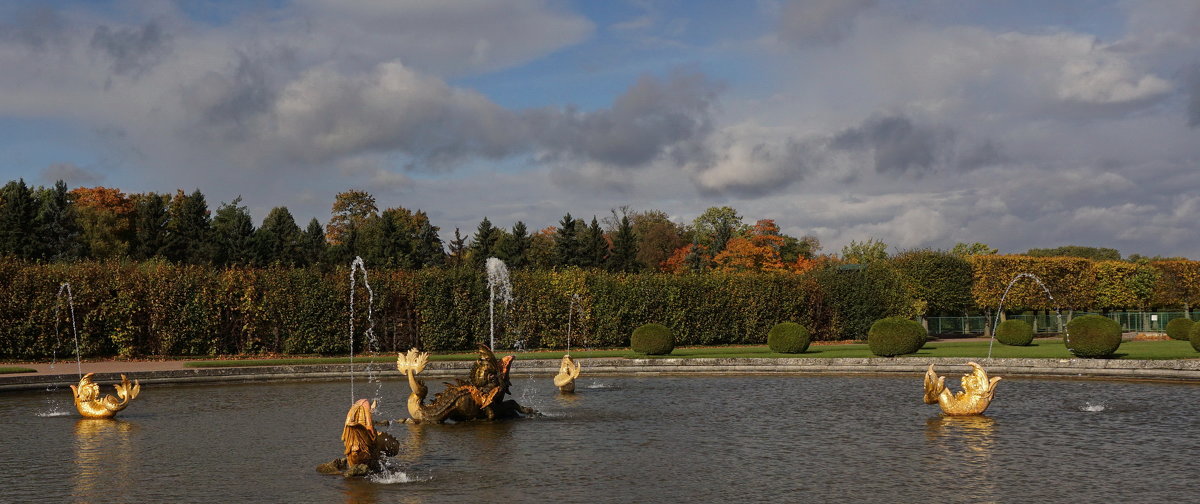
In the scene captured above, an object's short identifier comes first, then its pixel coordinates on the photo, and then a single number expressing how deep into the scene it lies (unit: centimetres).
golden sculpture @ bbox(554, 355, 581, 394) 2406
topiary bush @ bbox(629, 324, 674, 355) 3734
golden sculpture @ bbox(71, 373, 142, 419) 1919
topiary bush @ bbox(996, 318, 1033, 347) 4247
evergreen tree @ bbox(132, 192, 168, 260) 6988
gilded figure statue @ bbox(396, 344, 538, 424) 1834
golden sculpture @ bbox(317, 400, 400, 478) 1267
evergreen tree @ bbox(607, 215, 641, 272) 8012
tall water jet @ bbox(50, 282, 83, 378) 3747
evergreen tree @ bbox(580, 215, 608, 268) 7888
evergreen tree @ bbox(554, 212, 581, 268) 7862
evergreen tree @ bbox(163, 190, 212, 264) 7131
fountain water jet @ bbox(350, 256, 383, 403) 4103
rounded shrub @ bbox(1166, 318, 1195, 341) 4631
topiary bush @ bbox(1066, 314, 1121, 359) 3041
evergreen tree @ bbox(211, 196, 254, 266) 7188
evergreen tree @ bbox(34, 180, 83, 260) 6281
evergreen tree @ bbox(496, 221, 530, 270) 7575
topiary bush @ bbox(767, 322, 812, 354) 3812
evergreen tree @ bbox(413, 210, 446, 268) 7644
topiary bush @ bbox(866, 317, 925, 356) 3397
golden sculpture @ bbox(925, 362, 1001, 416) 1828
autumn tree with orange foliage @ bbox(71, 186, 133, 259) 6719
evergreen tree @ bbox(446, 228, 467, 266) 8276
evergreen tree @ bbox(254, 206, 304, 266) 7469
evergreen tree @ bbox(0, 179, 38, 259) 6150
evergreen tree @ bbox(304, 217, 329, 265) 7625
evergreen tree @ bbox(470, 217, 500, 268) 7461
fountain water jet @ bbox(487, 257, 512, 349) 4387
